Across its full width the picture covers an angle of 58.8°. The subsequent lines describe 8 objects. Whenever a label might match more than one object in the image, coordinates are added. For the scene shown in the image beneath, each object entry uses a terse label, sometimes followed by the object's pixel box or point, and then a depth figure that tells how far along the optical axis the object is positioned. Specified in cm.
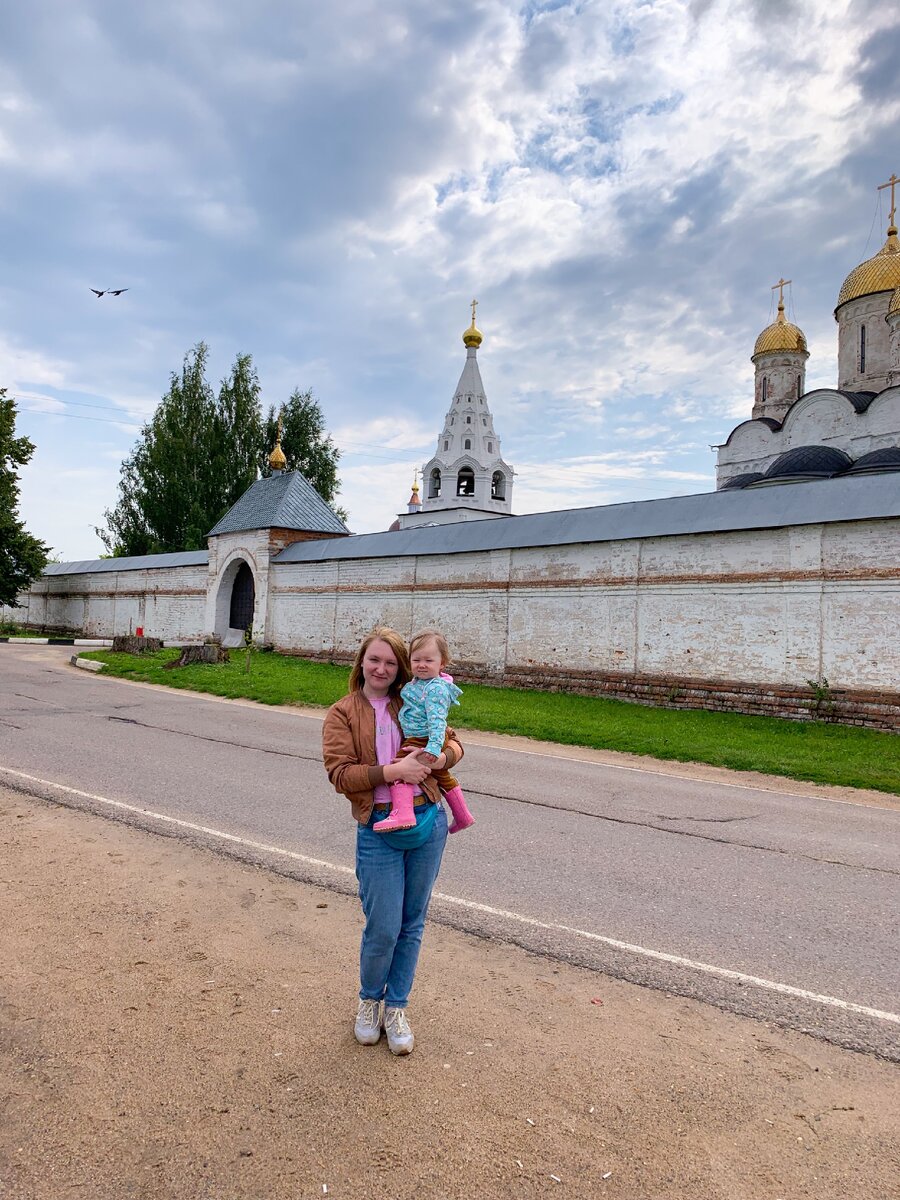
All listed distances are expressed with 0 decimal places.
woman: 317
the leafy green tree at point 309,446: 4572
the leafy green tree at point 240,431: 4284
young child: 312
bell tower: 3981
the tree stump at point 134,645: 2403
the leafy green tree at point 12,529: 3338
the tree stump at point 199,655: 2072
